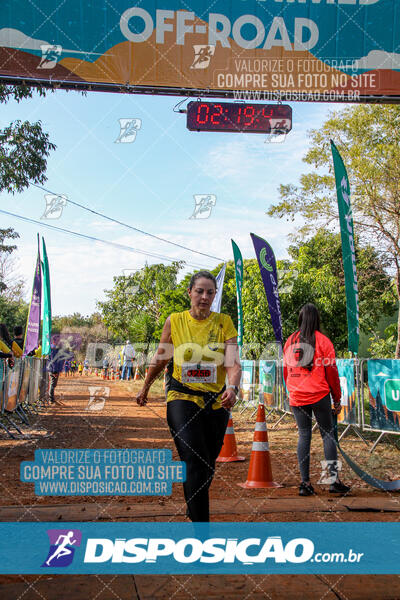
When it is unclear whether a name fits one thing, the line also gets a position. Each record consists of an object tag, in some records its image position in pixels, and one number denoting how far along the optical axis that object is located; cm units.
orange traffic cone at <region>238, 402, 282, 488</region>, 583
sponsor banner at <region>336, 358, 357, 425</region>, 847
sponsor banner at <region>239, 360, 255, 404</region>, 1421
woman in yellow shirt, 357
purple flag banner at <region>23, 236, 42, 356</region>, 1491
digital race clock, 810
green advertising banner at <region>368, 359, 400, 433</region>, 736
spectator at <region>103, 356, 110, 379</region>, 4202
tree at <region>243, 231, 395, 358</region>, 1770
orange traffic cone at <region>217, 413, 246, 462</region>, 740
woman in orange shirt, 577
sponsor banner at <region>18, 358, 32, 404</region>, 1083
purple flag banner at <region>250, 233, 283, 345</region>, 1141
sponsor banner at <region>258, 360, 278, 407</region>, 1223
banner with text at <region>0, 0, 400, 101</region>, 788
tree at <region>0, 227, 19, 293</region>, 2588
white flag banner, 1441
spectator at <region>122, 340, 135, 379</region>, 2730
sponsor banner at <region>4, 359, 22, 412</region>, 924
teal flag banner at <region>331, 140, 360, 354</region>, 693
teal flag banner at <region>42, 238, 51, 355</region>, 1581
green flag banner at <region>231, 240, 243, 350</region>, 1530
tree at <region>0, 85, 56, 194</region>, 1292
